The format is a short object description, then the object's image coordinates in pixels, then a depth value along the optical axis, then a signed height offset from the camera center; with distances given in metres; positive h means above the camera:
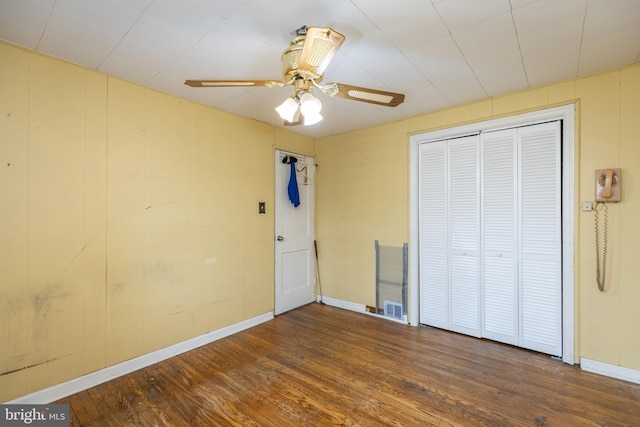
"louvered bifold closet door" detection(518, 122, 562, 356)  2.57 -0.23
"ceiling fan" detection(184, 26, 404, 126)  1.47 +0.79
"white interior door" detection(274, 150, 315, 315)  3.72 -0.34
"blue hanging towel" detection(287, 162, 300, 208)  3.76 +0.31
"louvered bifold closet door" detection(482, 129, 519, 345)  2.78 -0.23
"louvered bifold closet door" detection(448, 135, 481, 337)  2.99 -0.22
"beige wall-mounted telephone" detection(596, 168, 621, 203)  2.22 +0.22
